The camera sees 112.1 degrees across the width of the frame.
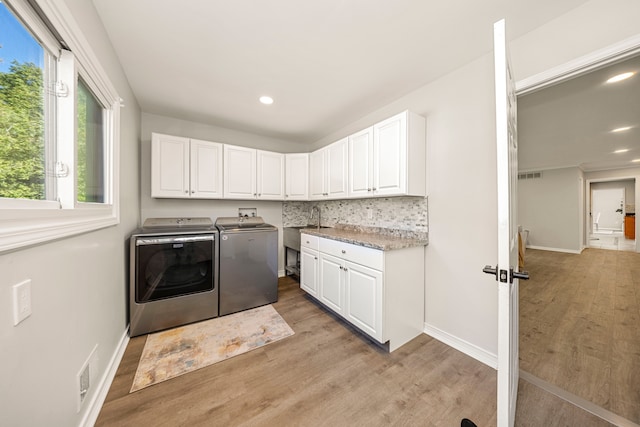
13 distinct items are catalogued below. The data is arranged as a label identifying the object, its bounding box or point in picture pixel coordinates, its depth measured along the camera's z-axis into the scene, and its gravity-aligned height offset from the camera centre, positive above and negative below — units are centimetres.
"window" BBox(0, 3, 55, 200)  76 +40
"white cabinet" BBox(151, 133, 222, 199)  256 +58
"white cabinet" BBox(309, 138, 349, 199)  271 +59
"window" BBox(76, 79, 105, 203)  129 +44
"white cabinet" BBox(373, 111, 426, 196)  198 +56
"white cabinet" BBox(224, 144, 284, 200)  298 +59
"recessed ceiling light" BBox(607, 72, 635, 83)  175 +114
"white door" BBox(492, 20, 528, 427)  94 -7
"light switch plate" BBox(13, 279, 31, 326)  69 -29
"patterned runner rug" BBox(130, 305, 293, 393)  163 -117
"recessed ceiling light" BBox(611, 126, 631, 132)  295 +120
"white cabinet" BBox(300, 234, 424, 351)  182 -70
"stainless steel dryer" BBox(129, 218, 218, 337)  205 -65
